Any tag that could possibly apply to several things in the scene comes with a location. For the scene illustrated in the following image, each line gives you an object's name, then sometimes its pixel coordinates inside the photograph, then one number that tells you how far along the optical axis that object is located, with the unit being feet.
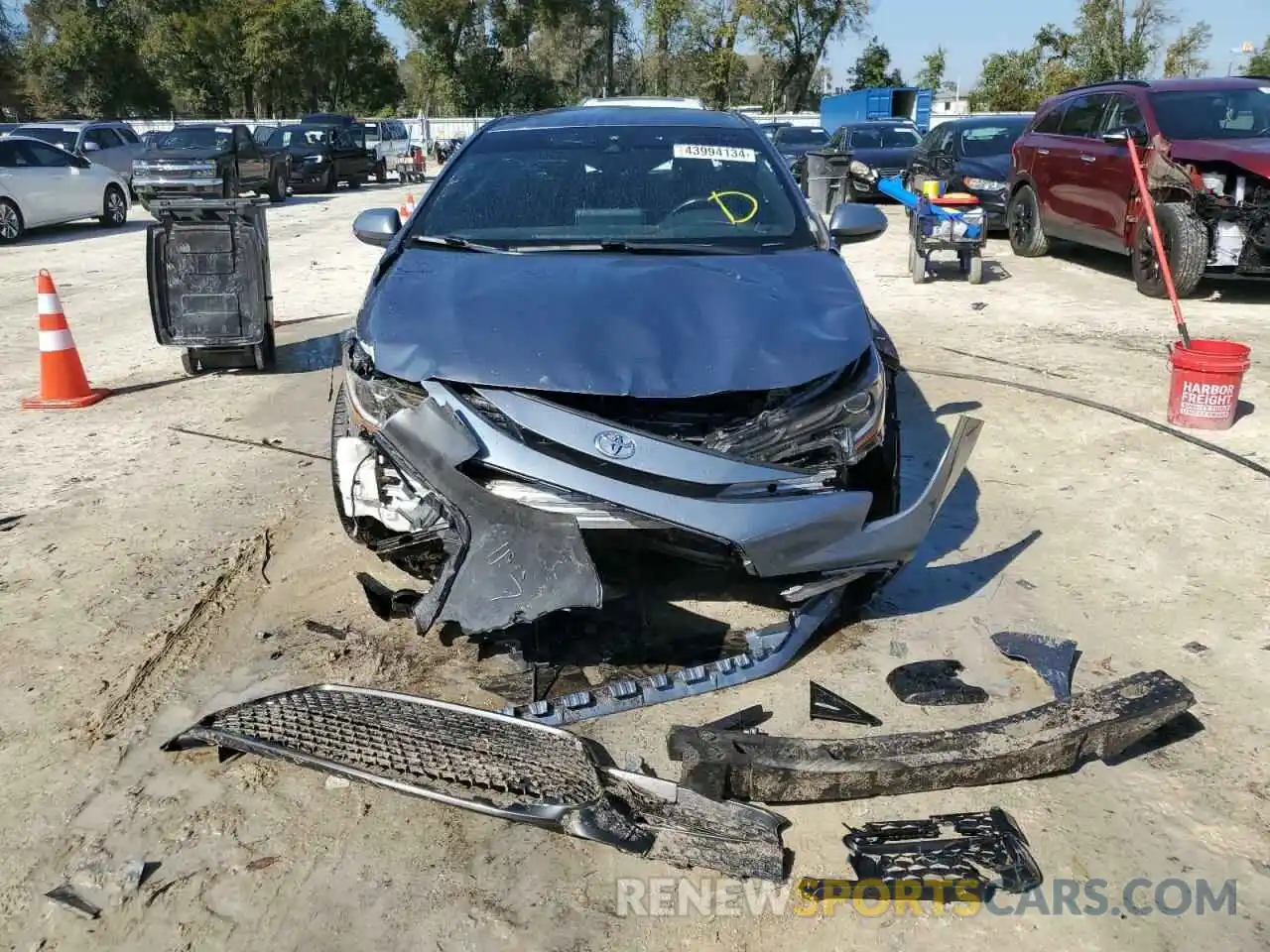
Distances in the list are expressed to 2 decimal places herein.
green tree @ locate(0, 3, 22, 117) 149.79
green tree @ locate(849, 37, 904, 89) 181.98
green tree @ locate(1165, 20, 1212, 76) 145.59
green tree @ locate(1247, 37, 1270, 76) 149.75
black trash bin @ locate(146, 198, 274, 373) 21.50
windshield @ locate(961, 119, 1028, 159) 45.83
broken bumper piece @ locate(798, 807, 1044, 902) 8.00
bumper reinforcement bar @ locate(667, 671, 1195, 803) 8.88
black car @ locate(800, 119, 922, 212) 55.11
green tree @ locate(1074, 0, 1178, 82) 134.62
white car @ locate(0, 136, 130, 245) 48.32
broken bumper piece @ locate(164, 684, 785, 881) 8.39
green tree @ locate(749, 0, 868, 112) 168.96
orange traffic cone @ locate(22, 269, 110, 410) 20.85
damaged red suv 28.22
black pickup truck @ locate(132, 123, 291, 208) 60.64
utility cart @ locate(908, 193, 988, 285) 32.71
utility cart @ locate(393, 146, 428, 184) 85.76
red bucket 18.13
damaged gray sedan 9.57
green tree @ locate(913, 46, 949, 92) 180.55
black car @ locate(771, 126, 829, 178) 65.51
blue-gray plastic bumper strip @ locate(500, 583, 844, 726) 10.15
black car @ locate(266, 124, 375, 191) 74.33
